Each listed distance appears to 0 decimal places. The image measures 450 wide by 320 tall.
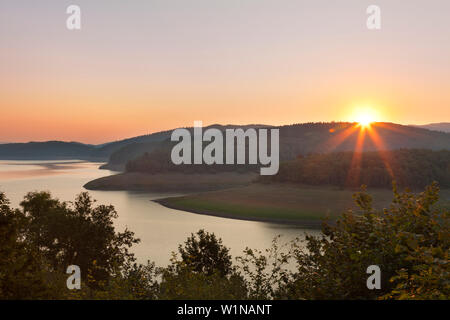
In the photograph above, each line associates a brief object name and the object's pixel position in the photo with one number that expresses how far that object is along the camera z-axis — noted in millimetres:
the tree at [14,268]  13166
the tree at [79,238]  30891
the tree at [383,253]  8734
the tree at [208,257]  31692
